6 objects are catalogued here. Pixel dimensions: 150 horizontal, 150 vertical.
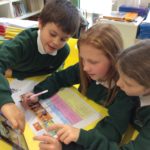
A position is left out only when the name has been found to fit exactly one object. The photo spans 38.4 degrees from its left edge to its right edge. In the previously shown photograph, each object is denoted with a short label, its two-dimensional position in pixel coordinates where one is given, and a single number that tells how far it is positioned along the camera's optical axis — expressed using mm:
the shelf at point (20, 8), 2473
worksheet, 713
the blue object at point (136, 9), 2239
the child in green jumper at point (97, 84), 600
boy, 903
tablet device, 588
